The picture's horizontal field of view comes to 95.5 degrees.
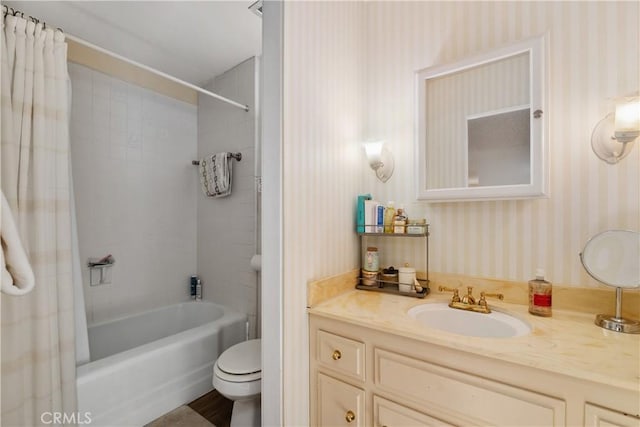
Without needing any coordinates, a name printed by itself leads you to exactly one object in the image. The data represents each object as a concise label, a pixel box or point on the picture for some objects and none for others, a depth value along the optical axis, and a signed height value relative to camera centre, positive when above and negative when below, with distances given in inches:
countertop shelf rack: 53.9 -14.7
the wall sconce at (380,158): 60.5 +11.0
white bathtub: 59.3 -37.2
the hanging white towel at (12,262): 22.4 -4.0
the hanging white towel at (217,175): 92.7 +11.8
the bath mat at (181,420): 64.4 -47.4
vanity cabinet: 28.7 -20.9
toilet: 55.6 -33.3
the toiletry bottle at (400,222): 56.3 -2.3
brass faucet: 46.4 -15.3
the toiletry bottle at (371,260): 58.2 -10.0
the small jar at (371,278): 58.4 -13.6
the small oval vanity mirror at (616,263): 37.6 -7.3
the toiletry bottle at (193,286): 105.3 -27.1
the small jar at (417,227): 55.0 -3.2
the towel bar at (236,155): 92.7 +17.8
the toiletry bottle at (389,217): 57.6 -1.4
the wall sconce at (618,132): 39.6 +10.9
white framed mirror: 45.8 +14.5
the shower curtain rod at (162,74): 60.2 +35.0
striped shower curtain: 49.1 -1.2
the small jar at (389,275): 57.1 -12.9
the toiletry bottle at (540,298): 42.9 -13.1
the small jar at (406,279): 54.6 -13.0
